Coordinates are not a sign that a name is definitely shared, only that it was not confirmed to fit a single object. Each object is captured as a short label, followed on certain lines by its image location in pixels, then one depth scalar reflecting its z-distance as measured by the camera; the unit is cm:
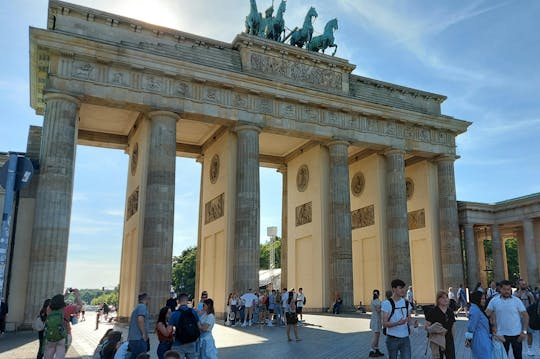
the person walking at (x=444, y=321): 747
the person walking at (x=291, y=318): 1470
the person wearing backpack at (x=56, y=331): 829
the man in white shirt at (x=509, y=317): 796
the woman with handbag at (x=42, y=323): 970
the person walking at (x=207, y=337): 777
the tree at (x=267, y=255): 8662
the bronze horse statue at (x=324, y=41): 3009
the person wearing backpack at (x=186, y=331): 749
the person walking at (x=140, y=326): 722
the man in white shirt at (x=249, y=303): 2136
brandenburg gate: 2175
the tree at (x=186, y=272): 7738
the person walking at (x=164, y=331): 777
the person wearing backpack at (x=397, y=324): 738
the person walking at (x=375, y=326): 1166
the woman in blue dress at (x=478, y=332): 724
